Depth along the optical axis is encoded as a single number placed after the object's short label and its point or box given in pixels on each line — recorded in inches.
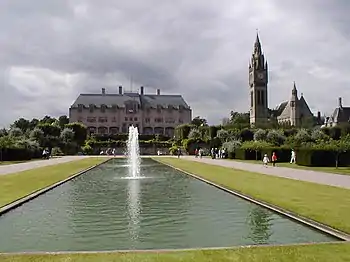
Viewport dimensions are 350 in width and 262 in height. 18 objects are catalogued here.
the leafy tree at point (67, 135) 3647.1
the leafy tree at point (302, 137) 2468.4
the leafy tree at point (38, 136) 3154.5
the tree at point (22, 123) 5103.3
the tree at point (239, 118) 5570.4
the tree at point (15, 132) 3314.5
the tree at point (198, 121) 5676.7
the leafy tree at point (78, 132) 3996.1
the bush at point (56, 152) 3134.8
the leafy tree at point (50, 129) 3656.5
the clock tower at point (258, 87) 5206.7
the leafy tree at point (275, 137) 2789.4
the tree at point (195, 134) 3752.5
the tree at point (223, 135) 3276.1
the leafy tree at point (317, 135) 2740.4
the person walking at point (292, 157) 1837.1
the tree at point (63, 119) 5689.0
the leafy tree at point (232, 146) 2581.7
